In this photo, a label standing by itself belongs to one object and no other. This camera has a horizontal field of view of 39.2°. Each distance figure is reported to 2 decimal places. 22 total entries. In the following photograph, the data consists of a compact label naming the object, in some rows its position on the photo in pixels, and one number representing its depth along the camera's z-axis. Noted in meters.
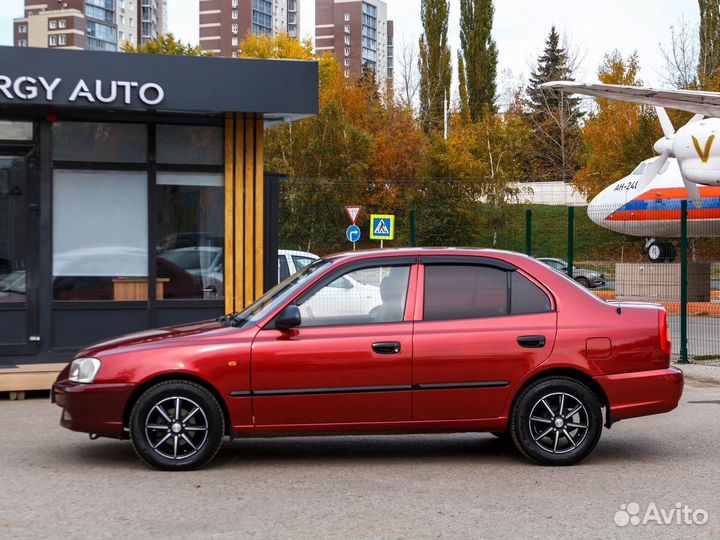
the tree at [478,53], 62.31
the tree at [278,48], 61.41
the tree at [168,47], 56.71
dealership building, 11.83
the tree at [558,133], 64.12
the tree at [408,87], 64.46
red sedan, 7.38
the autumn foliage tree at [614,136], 44.12
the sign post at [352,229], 17.88
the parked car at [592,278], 23.92
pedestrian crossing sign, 19.62
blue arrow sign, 17.93
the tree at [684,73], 46.31
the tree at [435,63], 64.50
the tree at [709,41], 45.97
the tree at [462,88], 60.08
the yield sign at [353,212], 17.63
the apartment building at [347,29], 146.88
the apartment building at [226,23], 134.62
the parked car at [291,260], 16.53
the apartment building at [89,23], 124.56
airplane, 22.22
